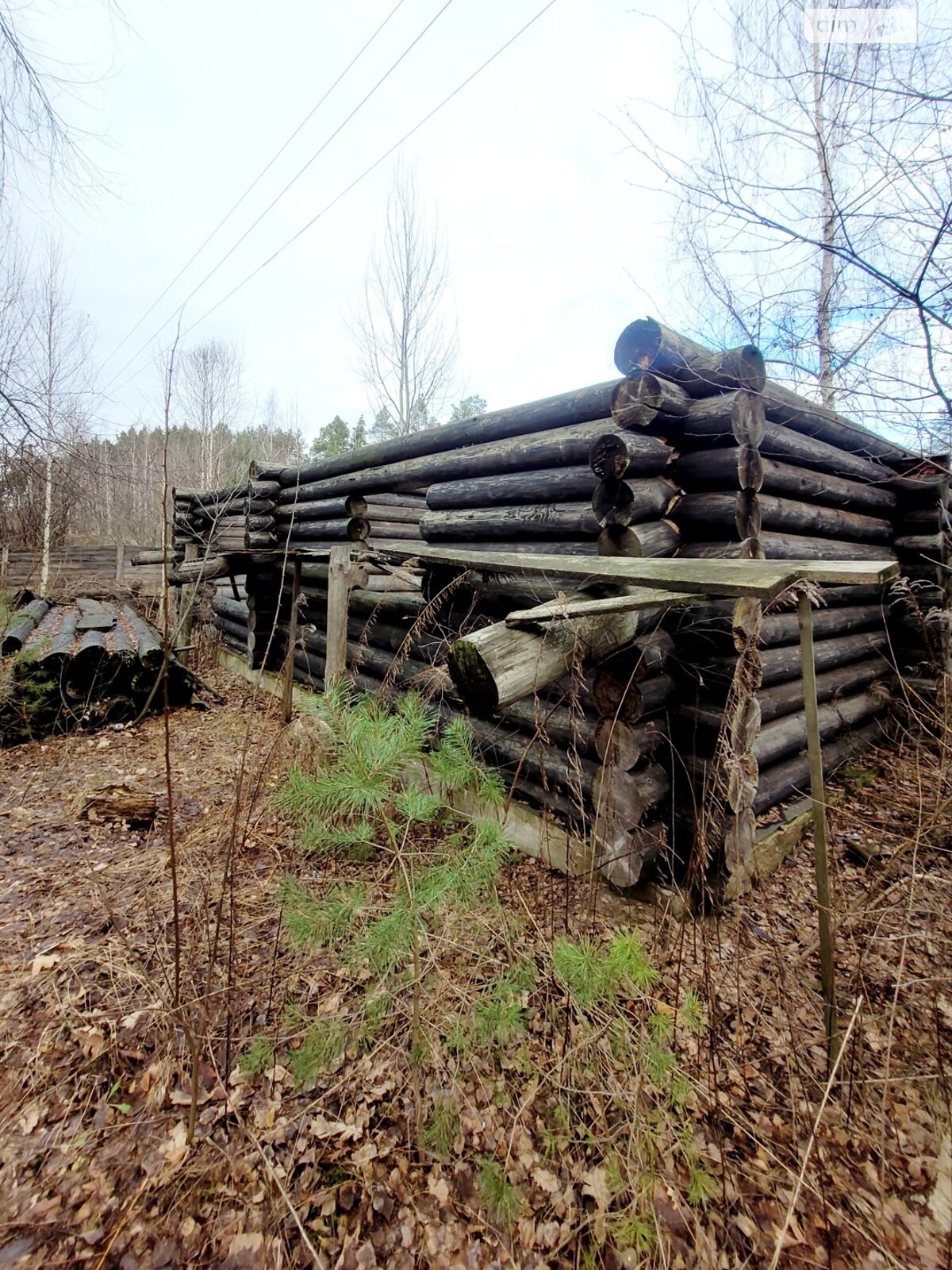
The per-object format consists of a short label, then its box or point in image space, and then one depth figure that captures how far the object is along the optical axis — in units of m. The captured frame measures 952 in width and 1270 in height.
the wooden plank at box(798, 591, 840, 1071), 2.12
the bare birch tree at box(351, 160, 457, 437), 17.45
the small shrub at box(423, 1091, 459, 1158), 2.05
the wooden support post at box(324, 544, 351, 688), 6.00
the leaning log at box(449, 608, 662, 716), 2.51
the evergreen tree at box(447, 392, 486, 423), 27.80
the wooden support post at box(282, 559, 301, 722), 3.93
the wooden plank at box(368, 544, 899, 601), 2.22
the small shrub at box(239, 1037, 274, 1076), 2.24
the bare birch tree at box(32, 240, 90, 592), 6.43
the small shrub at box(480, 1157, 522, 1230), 1.88
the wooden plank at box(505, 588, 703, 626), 2.53
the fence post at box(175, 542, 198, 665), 10.46
